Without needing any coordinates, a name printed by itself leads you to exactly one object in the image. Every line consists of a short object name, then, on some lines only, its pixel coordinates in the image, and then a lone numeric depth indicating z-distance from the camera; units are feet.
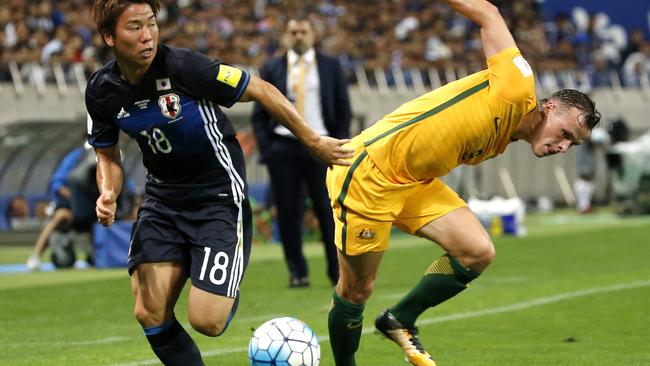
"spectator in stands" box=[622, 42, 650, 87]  254.06
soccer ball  48.70
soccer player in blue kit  45.57
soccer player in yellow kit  49.73
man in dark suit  89.25
